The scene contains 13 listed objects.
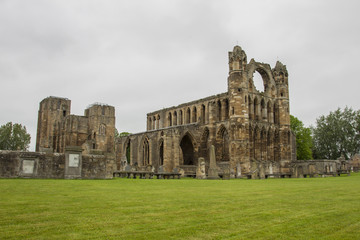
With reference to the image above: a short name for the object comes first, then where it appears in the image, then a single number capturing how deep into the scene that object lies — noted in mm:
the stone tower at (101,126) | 50250
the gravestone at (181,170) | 34838
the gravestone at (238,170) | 33144
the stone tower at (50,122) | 51875
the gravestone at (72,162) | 18891
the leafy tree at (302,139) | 55241
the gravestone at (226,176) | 26636
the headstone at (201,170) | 27959
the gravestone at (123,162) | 39812
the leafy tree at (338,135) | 61875
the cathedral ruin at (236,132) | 36125
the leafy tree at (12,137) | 58341
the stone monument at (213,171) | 26719
